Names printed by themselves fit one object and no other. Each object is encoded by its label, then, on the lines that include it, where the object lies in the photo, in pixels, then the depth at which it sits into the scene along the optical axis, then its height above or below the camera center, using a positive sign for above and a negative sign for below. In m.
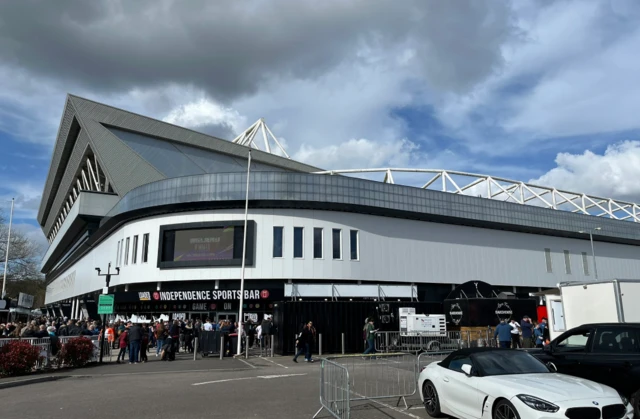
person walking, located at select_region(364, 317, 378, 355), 21.07 -0.97
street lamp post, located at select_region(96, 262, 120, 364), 20.65 -1.01
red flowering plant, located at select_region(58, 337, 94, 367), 18.77 -1.47
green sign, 21.56 +0.46
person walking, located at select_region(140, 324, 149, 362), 21.20 -1.34
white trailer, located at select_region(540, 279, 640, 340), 13.62 +0.32
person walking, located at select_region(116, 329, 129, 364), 22.11 -1.19
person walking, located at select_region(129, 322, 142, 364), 20.78 -1.19
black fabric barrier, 26.08 +0.10
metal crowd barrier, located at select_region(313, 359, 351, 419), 9.36 -1.47
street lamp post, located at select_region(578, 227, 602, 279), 53.67 +8.90
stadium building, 37.97 +7.07
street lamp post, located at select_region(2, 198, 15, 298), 53.94 +5.87
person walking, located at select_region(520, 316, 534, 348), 21.22 -0.81
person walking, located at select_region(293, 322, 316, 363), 20.34 -1.09
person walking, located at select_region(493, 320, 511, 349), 19.02 -0.80
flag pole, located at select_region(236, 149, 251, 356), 24.48 -1.11
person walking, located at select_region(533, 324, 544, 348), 21.07 -0.95
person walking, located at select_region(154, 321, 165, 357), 23.89 -0.98
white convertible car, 6.88 -1.18
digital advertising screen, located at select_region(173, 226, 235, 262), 38.06 +5.30
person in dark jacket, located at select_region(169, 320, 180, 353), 23.34 -0.85
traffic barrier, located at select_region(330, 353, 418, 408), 11.62 -1.59
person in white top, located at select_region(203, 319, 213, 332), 28.28 -0.71
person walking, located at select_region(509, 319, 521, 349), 21.47 -0.91
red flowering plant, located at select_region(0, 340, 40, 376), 16.12 -1.43
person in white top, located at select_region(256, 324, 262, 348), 26.67 -1.10
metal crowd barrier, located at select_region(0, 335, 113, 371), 17.53 -1.28
